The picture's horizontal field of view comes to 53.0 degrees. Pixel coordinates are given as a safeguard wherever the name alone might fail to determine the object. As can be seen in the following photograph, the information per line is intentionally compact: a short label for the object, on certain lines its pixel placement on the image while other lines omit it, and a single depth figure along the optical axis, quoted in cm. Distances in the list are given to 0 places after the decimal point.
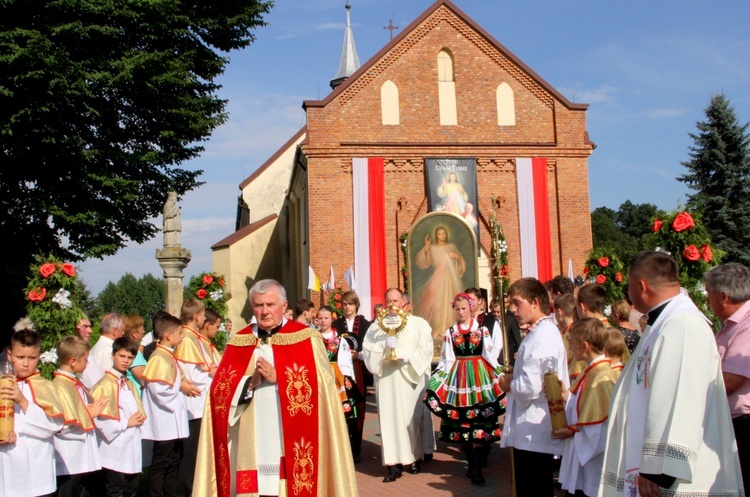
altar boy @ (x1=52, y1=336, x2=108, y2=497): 612
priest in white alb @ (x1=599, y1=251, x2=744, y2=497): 347
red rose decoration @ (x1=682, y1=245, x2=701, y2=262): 929
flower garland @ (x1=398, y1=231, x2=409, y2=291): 2334
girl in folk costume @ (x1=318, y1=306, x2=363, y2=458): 970
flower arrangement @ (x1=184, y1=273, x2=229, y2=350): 1608
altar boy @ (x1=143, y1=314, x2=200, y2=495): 732
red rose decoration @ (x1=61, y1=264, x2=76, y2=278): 960
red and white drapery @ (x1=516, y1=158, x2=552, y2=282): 2439
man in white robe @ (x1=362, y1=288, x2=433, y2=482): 889
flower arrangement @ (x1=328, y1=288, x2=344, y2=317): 1981
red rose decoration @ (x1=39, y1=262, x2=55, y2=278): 946
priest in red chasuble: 514
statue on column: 1555
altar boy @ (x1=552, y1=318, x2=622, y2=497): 540
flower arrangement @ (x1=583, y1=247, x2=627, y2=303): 1386
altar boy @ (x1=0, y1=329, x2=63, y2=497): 543
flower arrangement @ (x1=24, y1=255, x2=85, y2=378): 947
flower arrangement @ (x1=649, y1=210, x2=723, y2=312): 936
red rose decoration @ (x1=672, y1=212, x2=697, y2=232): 930
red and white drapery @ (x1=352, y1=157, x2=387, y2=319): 2345
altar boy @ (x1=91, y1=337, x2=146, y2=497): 679
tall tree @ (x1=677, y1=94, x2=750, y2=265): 3108
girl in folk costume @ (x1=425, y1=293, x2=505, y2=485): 852
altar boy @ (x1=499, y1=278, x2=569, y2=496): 557
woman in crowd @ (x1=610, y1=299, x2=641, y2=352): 737
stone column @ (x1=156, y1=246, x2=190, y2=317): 1495
